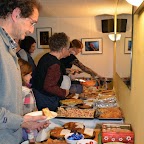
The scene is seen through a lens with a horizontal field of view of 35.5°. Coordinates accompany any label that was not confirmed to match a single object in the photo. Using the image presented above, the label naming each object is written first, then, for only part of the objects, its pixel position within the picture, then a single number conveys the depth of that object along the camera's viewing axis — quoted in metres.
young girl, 1.40
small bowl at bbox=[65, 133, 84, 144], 1.17
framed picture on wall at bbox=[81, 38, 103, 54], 4.25
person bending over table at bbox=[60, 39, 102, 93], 2.84
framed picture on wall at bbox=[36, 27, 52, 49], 4.35
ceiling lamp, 0.90
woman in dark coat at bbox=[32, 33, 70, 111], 1.78
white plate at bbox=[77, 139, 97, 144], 1.14
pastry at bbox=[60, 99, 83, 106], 1.97
